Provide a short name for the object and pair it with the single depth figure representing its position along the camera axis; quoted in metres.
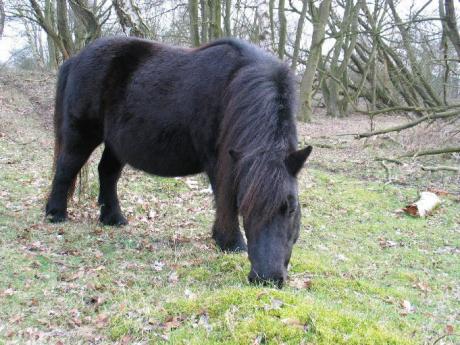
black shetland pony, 4.02
